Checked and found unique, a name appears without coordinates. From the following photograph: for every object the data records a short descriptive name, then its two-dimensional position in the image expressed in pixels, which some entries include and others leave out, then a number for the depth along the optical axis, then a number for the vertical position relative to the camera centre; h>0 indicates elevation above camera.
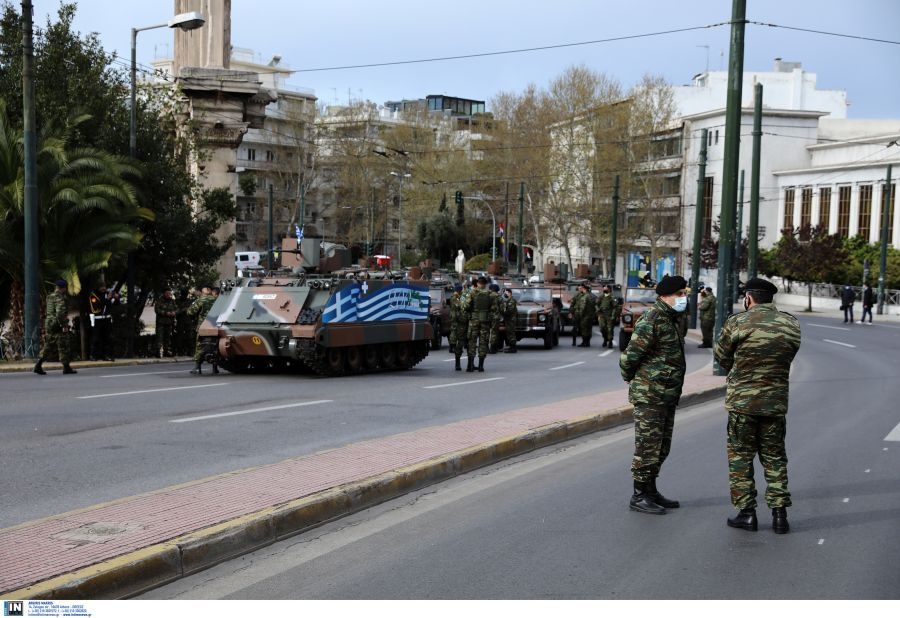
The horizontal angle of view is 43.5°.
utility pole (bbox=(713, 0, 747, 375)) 19.73 +1.87
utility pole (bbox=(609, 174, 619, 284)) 54.38 +0.44
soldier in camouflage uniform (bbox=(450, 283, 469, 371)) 22.09 -1.61
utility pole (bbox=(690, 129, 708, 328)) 40.38 +0.74
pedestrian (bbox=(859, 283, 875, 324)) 47.59 -1.78
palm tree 22.67 +0.49
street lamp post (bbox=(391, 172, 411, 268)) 81.78 +3.03
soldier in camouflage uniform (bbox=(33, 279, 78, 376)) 18.89 -1.45
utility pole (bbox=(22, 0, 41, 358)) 20.70 +0.79
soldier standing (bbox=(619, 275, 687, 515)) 8.23 -0.91
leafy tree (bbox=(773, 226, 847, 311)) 60.56 -0.01
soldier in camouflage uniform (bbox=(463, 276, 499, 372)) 21.70 -1.34
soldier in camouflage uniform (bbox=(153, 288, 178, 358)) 24.92 -1.83
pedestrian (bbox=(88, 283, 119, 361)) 23.42 -1.80
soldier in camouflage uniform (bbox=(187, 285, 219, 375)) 21.94 -1.31
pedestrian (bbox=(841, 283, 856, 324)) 47.59 -1.80
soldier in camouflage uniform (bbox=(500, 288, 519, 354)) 28.55 -1.79
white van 71.50 -1.18
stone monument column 32.91 +4.30
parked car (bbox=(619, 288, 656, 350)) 28.88 -1.58
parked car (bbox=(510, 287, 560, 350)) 30.61 -2.01
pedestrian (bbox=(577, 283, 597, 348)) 31.67 -1.79
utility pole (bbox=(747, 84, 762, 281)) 34.16 +1.98
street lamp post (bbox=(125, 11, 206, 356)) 23.62 +2.28
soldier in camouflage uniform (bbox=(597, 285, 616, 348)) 31.33 -1.76
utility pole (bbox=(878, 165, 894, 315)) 52.19 +0.95
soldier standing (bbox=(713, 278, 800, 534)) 7.59 -0.96
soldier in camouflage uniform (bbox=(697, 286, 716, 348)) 30.97 -1.74
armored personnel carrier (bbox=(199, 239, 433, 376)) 19.53 -1.47
